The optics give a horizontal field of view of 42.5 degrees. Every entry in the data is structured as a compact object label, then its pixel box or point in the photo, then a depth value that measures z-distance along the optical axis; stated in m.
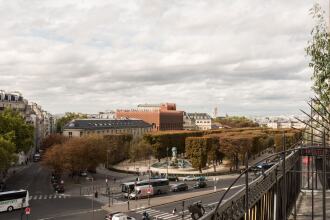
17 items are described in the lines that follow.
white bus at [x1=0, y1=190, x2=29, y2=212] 54.62
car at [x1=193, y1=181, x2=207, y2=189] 70.91
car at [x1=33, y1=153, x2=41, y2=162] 129.48
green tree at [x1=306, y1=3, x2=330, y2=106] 25.64
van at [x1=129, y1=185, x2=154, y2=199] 63.03
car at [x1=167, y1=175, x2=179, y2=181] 81.11
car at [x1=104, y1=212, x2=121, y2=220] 45.77
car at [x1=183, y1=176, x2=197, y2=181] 81.00
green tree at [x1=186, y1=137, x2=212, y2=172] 86.44
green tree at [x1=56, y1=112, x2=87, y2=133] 194.88
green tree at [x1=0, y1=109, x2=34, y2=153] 76.56
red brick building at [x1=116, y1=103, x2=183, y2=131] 198.88
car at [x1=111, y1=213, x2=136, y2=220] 44.38
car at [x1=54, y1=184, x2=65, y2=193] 68.22
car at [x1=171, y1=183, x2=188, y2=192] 68.56
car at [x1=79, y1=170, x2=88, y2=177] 88.20
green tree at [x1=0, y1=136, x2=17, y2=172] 58.62
